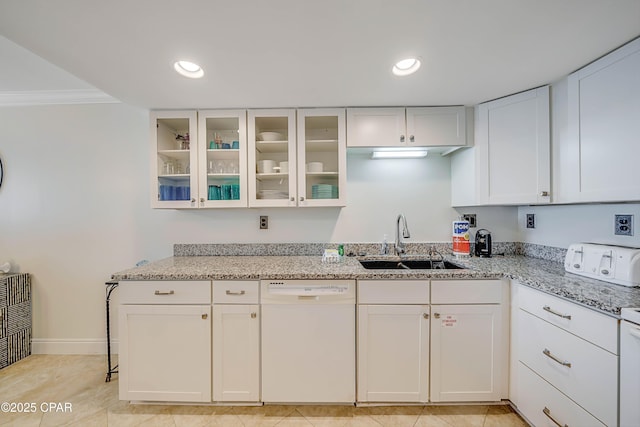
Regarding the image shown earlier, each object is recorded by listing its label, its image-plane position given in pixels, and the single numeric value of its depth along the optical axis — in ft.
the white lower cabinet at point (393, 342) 5.06
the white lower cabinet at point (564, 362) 3.35
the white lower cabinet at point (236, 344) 5.09
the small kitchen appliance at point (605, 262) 4.02
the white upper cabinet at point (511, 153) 5.41
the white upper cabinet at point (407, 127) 6.32
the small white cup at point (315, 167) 6.54
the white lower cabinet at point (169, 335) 5.10
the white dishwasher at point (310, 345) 5.07
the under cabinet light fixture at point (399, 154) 6.81
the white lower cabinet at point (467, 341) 5.03
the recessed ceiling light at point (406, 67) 4.57
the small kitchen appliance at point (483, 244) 6.64
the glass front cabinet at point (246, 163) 6.39
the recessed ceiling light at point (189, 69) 4.66
